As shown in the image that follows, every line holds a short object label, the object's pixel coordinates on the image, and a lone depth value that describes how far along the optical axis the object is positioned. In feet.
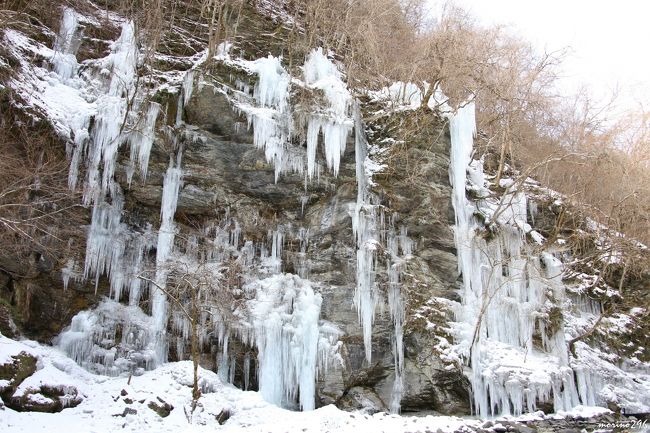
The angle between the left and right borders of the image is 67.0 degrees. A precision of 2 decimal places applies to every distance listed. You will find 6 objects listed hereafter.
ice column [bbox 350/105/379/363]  40.19
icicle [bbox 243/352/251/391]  39.01
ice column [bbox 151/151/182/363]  39.42
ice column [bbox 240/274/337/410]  37.55
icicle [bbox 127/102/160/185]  40.40
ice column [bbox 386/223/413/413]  38.88
